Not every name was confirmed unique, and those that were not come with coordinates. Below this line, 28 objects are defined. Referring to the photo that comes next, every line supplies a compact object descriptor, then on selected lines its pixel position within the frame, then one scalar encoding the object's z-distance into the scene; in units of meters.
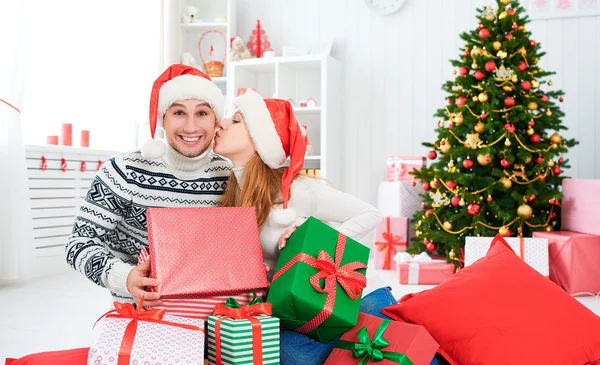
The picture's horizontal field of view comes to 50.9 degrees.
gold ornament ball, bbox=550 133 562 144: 3.78
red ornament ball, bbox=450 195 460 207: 3.81
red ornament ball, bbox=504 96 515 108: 3.74
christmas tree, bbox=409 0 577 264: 3.76
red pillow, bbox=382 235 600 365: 1.64
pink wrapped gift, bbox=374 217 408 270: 4.34
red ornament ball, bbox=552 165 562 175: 3.83
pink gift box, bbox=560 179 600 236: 3.57
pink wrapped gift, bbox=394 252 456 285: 3.77
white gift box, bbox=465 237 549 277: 3.52
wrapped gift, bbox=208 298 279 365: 1.33
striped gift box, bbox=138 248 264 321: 1.43
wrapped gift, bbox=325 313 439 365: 1.44
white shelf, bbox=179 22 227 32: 5.27
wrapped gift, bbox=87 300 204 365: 1.24
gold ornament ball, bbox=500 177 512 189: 3.73
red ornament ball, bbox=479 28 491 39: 3.85
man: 1.76
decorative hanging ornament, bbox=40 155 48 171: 4.05
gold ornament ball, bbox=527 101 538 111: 3.78
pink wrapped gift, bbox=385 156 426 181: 4.72
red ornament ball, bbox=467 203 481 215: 3.72
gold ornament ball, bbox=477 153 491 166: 3.71
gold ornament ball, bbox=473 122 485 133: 3.79
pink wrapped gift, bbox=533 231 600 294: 3.50
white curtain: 3.65
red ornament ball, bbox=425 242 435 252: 3.96
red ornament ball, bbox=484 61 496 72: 3.81
